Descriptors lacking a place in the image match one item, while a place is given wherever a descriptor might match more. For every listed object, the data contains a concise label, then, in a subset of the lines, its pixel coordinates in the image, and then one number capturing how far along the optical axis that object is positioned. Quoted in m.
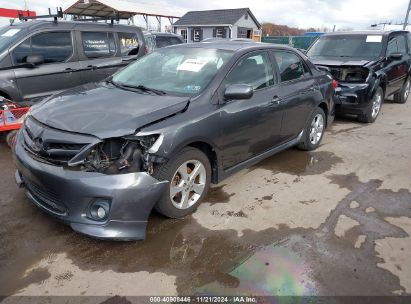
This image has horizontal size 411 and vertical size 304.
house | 33.78
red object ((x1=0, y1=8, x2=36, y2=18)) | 14.18
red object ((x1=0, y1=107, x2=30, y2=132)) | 4.80
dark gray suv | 5.40
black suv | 6.83
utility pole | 20.86
